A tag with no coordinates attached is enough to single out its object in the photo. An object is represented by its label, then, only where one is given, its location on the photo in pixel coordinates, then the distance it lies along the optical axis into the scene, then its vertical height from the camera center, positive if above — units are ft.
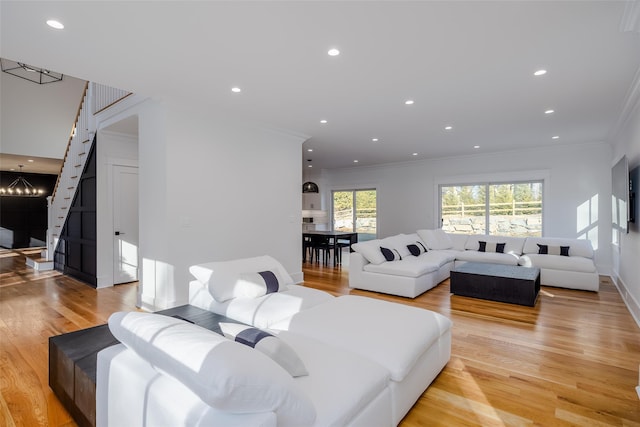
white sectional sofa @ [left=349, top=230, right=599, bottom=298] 16.15 -2.72
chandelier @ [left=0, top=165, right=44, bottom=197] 31.60 +2.49
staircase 16.84 +3.41
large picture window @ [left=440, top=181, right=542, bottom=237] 23.73 +0.26
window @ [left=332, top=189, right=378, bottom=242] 32.33 +0.04
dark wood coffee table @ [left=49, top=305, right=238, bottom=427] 5.94 -2.98
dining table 23.61 -1.85
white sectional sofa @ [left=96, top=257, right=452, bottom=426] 3.64 -2.56
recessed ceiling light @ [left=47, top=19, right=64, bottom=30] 7.46 +4.43
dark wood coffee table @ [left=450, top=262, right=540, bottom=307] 14.15 -3.26
